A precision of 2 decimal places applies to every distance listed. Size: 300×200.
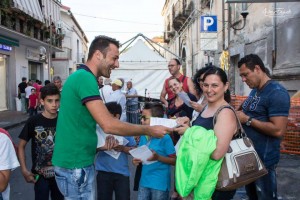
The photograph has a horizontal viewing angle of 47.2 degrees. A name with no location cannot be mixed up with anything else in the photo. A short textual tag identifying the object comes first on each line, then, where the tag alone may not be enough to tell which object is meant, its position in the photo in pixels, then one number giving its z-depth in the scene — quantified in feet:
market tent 45.24
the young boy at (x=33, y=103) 52.68
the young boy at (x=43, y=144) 11.07
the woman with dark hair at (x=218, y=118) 8.03
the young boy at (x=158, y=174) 11.51
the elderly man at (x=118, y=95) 27.23
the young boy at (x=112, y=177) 11.91
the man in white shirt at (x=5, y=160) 7.84
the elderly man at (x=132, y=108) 37.35
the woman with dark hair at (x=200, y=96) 12.76
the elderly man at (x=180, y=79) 19.21
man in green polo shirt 8.23
